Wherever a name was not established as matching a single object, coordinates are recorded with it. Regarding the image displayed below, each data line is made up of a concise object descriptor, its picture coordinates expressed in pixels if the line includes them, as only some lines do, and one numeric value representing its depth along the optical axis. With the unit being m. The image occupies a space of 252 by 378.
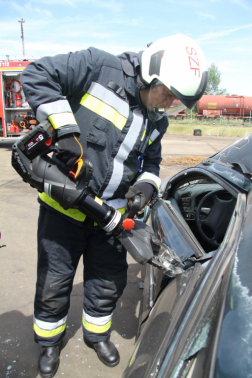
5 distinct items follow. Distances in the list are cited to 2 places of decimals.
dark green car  0.75
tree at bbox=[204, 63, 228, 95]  45.94
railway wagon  25.66
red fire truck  9.16
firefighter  1.47
